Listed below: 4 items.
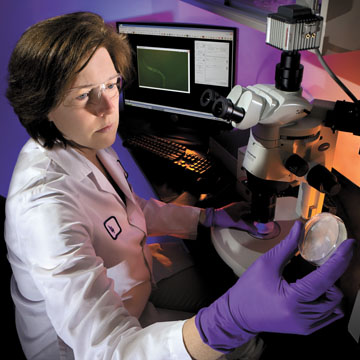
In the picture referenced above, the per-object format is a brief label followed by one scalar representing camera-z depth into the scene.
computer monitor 1.89
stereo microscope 0.83
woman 0.85
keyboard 1.78
